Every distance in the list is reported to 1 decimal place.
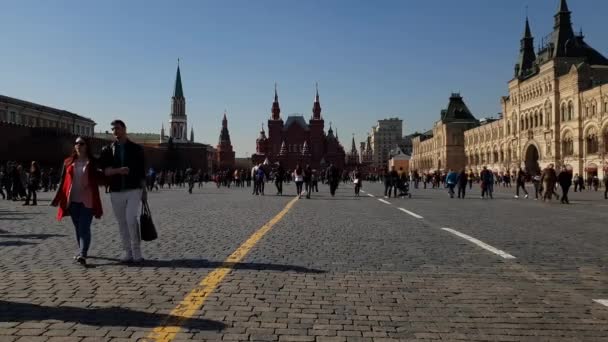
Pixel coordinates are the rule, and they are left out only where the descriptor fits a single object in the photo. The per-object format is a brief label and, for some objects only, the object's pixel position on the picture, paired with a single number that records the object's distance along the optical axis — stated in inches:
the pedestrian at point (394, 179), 1114.7
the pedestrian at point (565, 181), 924.7
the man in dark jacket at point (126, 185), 293.3
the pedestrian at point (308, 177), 1055.2
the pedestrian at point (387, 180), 1126.1
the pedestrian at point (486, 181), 1103.0
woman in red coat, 293.6
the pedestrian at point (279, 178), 1188.5
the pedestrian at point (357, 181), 1193.6
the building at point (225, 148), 6370.6
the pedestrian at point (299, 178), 1074.1
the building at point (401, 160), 6181.1
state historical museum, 5423.2
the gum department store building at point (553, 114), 2269.9
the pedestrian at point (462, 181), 1107.8
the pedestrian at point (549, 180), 951.6
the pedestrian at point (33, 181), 824.3
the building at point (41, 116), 2989.7
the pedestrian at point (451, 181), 1109.7
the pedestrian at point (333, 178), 1136.8
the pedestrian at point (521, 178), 1110.4
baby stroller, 1105.6
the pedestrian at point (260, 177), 1218.9
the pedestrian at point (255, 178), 1229.3
